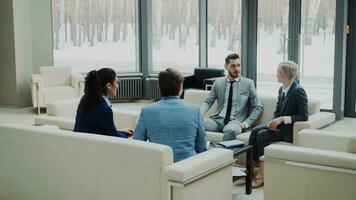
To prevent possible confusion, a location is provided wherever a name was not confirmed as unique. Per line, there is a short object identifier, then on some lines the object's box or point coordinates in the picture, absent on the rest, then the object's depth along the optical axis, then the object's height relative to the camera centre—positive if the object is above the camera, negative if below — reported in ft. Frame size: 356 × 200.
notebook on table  13.89 -2.89
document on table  13.83 -3.67
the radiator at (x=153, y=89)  32.71 -3.21
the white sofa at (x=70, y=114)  16.71 -2.54
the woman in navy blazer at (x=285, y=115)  15.65 -2.38
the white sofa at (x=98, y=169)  10.14 -2.79
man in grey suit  17.25 -2.15
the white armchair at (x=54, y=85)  28.96 -2.68
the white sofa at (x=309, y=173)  10.89 -3.00
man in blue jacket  11.26 -1.81
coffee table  13.85 -3.57
